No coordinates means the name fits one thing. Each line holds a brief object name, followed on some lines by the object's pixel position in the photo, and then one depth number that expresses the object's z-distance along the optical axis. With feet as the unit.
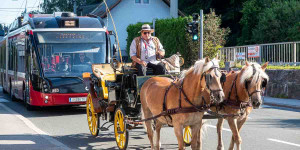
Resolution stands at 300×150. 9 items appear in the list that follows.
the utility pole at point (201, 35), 76.20
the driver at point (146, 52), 30.04
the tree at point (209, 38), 90.12
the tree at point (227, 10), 152.15
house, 169.27
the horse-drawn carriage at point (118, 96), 28.99
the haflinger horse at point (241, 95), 24.09
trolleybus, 47.67
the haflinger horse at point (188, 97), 20.74
